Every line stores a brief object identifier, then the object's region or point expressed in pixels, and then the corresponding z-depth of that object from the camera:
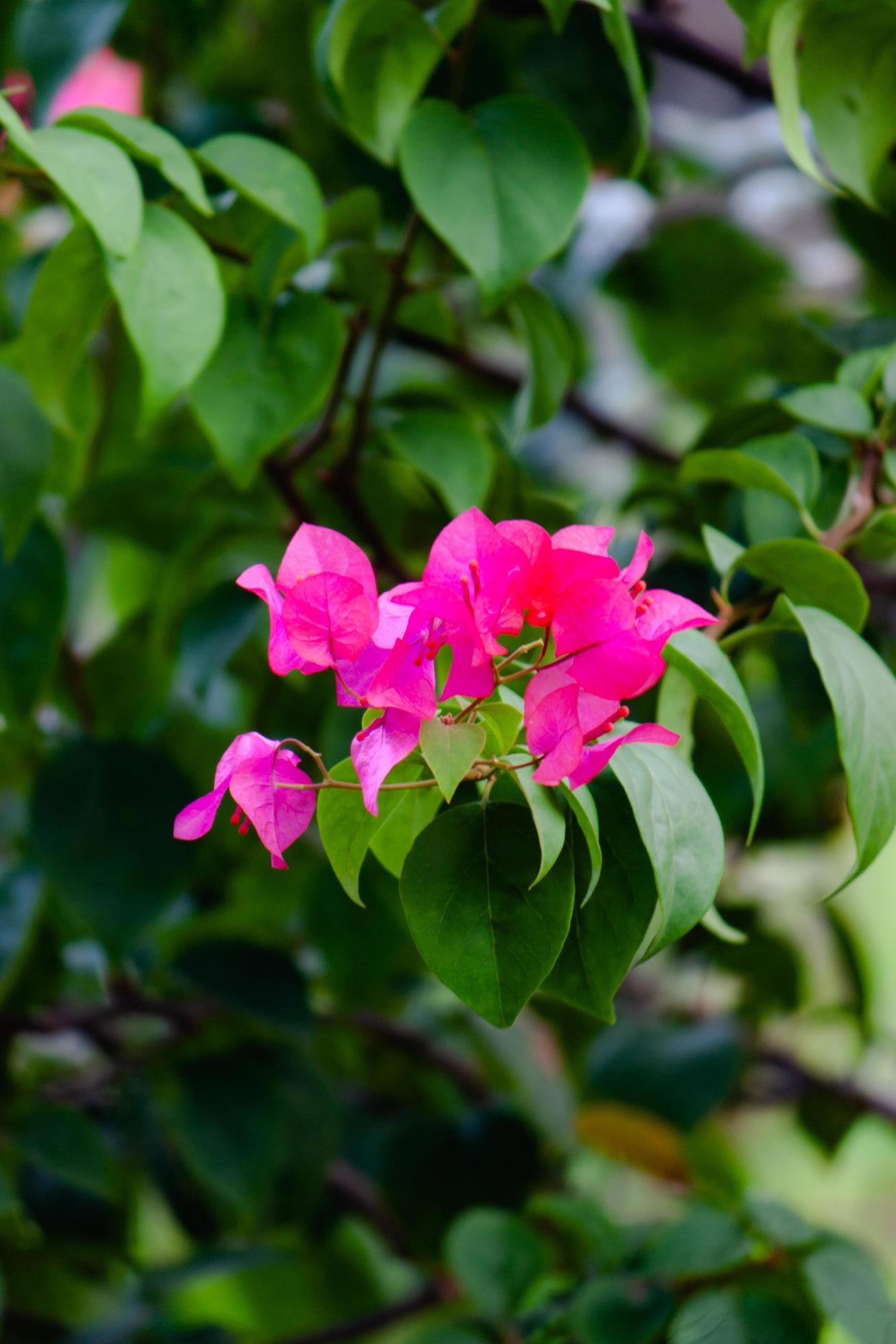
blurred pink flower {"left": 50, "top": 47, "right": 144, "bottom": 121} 4.46
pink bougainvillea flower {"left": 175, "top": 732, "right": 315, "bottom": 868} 1.98
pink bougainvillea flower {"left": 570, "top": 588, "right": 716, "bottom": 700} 1.97
